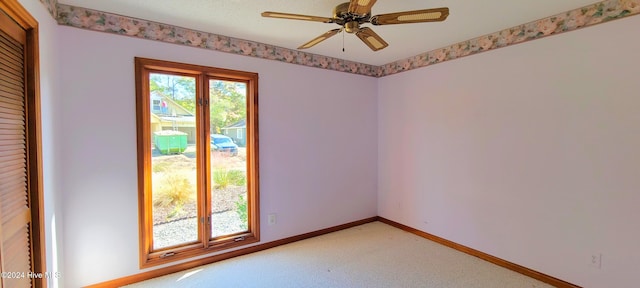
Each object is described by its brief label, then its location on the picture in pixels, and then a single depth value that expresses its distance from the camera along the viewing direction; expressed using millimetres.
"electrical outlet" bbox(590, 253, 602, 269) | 2182
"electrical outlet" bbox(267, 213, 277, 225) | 3195
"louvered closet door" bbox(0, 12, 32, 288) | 1354
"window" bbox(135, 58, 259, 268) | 2527
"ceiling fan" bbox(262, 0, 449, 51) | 1570
